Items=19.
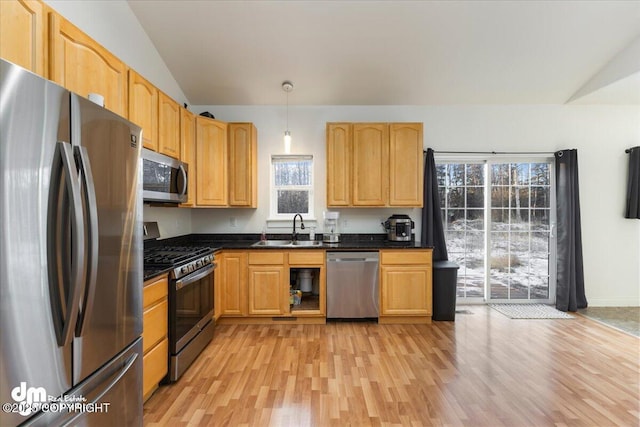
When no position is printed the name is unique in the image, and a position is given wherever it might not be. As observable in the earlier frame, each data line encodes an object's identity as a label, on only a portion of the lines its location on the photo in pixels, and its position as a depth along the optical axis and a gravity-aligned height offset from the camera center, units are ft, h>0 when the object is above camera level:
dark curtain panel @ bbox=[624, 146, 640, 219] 12.60 +1.37
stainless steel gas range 7.33 -2.26
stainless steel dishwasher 11.12 -2.45
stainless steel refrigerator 2.81 -0.42
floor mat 11.87 -3.98
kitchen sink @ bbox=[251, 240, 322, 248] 11.29 -1.06
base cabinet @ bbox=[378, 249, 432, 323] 11.15 -2.54
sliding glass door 13.43 -0.35
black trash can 11.46 -2.88
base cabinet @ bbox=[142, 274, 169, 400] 6.32 -2.61
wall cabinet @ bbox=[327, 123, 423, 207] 12.06 +2.38
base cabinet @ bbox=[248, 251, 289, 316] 11.05 -2.54
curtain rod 13.19 +2.94
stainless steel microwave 7.75 +1.16
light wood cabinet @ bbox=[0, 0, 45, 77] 4.18 +2.80
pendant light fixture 11.70 +5.30
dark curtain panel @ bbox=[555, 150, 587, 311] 12.59 -1.03
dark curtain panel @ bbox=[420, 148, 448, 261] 12.66 +0.19
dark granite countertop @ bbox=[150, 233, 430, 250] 11.15 -1.03
